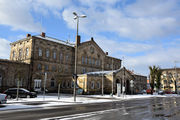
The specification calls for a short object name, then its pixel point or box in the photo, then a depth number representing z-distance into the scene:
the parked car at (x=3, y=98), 15.55
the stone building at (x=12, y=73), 34.00
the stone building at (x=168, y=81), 89.94
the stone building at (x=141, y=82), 75.10
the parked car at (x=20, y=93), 26.50
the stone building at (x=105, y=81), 39.23
